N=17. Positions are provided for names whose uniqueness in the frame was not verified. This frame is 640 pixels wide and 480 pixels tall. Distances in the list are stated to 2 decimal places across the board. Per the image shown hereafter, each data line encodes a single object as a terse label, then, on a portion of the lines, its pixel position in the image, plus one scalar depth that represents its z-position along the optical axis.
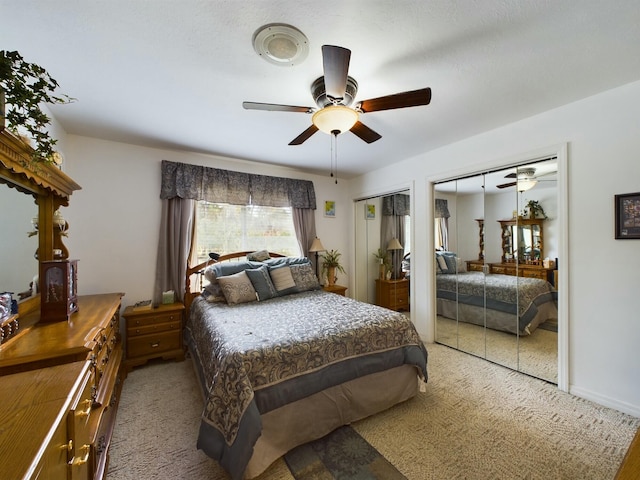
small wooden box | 1.58
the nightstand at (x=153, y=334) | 2.69
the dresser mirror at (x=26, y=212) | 1.28
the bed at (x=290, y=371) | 1.49
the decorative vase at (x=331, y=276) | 4.22
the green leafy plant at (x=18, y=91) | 1.00
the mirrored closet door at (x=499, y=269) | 2.48
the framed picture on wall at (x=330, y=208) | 4.53
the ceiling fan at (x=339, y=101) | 1.34
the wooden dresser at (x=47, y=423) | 0.58
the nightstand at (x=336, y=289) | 3.99
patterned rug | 1.51
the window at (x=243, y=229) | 3.48
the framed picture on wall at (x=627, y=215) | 1.92
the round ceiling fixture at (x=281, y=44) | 1.44
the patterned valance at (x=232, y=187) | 3.21
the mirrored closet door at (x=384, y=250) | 3.96
